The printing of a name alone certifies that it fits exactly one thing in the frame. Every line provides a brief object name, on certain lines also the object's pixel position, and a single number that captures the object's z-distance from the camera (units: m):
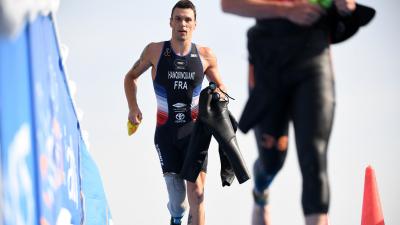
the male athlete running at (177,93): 12.11
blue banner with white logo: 5.02
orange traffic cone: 12.70
